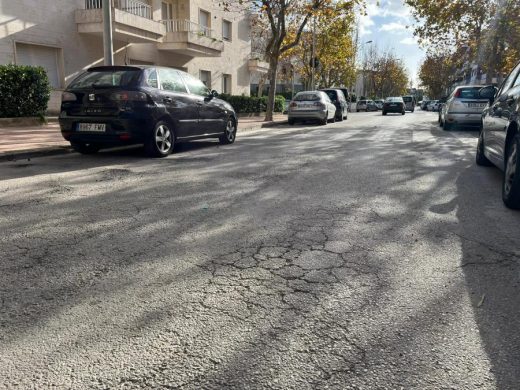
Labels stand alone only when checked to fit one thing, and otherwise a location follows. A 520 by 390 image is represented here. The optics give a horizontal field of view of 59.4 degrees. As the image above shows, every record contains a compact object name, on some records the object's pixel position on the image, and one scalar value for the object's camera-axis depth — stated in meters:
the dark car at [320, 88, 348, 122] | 23.65
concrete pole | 10.84
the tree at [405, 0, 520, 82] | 26.88
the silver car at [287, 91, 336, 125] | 19.31
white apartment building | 15.71
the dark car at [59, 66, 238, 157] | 7.69
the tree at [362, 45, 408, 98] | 77.81
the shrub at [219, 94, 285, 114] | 25.01
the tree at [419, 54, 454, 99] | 69.00
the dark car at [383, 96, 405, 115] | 37.16
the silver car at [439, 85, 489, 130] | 14.99
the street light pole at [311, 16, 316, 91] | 31.98
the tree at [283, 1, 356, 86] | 33.54
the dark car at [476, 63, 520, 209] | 4.94
